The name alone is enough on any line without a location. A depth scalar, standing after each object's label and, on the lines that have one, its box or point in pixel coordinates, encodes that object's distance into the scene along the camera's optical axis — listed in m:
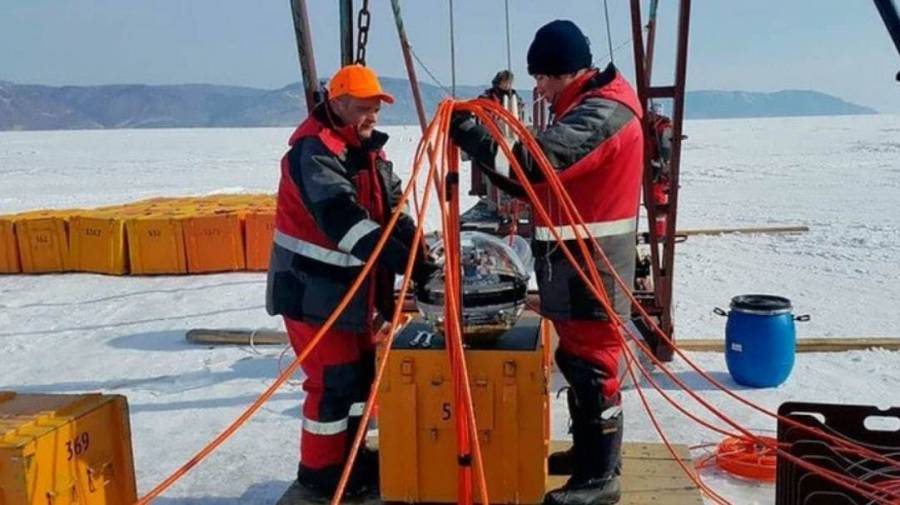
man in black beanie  3.06
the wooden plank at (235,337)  6.71
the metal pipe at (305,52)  4.32
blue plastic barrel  5.28
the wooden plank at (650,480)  3.55
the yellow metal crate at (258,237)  9.80
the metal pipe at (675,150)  5.45
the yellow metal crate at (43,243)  10.08
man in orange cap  3.35
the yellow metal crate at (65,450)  2.68
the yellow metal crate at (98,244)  9.91
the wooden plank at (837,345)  6.05
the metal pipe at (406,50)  5.38
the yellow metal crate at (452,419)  3.18
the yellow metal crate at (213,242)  9.84
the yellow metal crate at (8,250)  10.11
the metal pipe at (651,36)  6.90
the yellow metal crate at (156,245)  9.84
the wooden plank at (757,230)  11.75
